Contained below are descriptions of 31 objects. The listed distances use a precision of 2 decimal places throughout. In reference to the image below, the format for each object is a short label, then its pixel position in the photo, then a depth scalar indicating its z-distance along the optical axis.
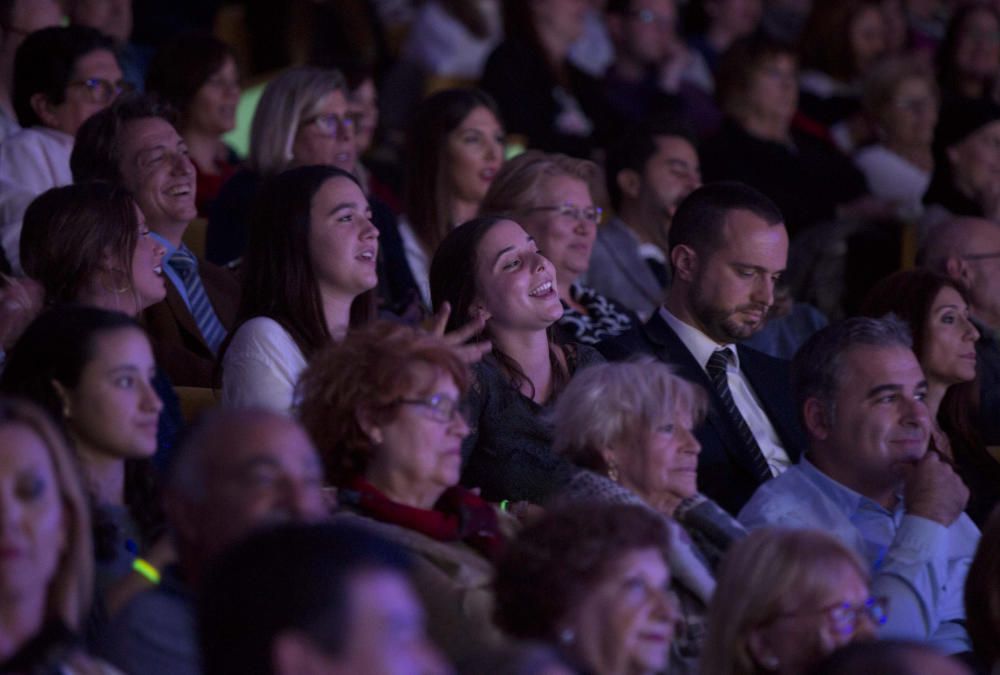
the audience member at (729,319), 7.70
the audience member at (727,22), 15.01
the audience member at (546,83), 12.37
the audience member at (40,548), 4.10
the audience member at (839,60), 14.30
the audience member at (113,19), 10.66
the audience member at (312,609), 3.71
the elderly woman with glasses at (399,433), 5.62
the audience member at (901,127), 12.73
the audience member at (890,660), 4.18
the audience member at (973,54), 13.91
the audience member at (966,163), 10.89
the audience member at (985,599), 5.43
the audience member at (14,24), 9.30
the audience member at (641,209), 10.23
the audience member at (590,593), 4.66
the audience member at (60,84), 8.72
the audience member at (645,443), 6.14
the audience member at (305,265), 6.99
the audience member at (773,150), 11.90
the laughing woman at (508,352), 6.90
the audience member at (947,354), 7.91
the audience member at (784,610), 5.07
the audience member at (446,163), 9.71
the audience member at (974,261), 9.19
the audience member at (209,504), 4.51
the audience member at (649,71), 13.19
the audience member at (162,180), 7.95
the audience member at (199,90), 9.93
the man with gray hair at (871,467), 6.49
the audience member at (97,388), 5.29
